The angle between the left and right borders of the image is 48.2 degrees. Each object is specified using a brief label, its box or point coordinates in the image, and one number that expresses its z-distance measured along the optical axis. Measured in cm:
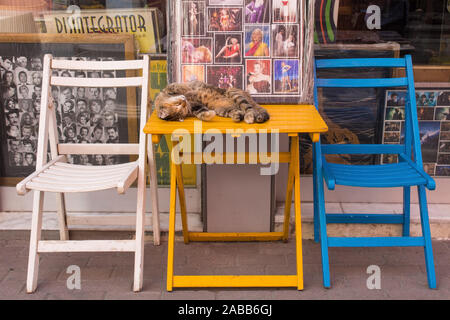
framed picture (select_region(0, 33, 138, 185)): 350
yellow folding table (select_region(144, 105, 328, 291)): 252
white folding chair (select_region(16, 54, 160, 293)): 272
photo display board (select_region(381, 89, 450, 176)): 358
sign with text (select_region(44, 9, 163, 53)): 345
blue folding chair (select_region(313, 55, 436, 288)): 276
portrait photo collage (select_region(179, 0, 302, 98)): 302
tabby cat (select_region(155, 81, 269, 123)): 265
